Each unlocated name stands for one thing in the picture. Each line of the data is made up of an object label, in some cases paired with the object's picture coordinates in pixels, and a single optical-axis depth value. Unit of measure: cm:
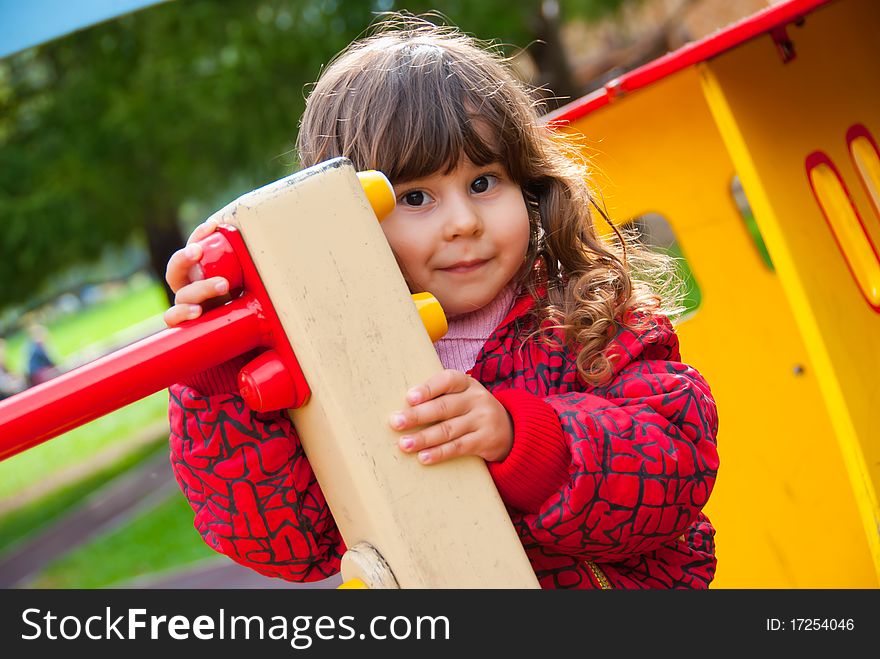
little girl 116
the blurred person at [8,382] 1188
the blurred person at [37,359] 1094
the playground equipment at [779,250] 195
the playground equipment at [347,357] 100
